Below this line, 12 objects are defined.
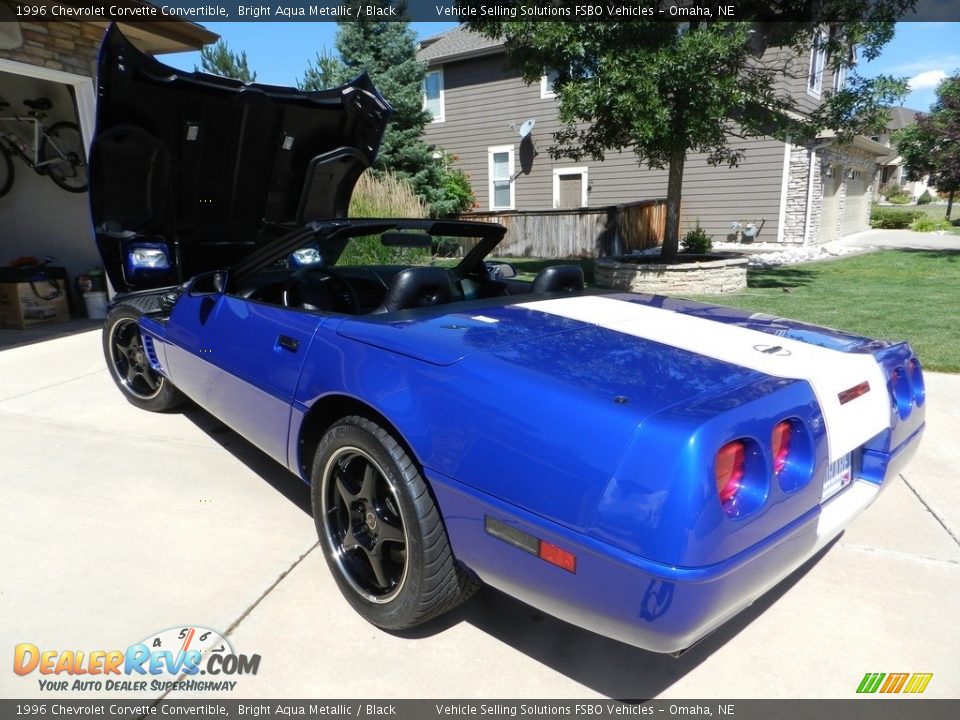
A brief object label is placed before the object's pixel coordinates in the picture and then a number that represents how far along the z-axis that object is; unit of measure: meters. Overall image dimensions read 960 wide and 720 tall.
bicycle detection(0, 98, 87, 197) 7.95
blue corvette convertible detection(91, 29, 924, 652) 1.59
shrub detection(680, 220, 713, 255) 13.85
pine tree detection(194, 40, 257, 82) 18.22
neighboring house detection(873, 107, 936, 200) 53.38
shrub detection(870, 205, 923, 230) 27.88
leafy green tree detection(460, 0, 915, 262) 8.03
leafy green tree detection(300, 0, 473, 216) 16.28
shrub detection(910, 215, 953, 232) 25.66
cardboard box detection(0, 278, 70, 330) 7.46
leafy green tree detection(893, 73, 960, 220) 21.03
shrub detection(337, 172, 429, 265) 10.37
